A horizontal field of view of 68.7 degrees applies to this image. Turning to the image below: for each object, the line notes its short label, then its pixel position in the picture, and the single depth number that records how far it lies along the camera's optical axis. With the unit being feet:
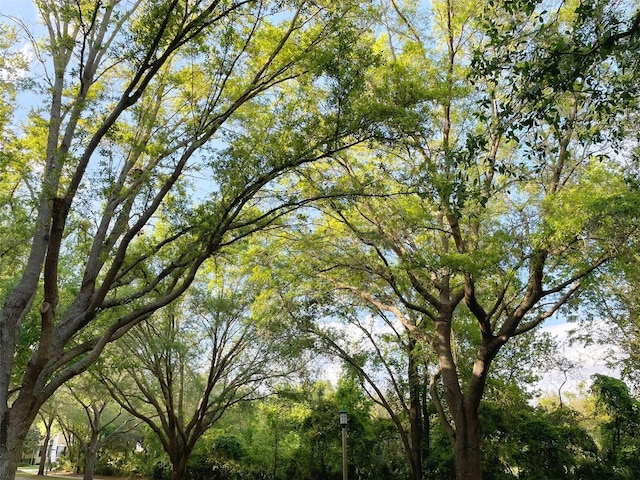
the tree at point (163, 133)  16.11
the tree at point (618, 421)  33.46
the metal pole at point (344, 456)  32.87
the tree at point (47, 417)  62.90
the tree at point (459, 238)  22.81
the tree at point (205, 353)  39.90
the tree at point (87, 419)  49.33
